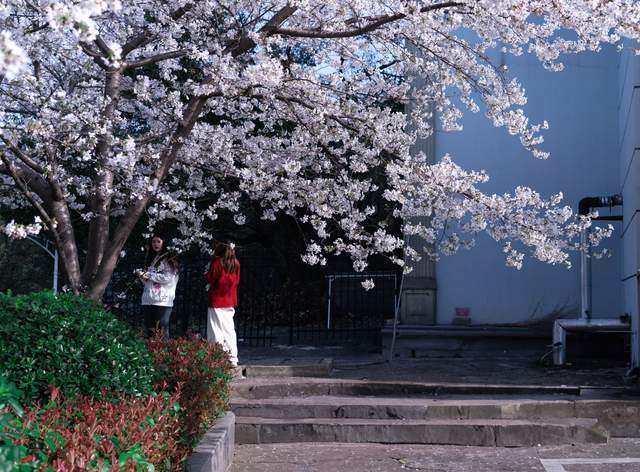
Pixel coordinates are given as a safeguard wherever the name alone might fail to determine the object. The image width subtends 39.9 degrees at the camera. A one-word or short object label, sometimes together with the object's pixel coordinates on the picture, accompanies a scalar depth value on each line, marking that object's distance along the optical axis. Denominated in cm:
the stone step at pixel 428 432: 859
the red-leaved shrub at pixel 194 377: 594
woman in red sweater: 1150
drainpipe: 1424
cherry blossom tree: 767
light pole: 1733
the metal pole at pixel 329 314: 1771
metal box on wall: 1570
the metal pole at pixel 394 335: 1403
